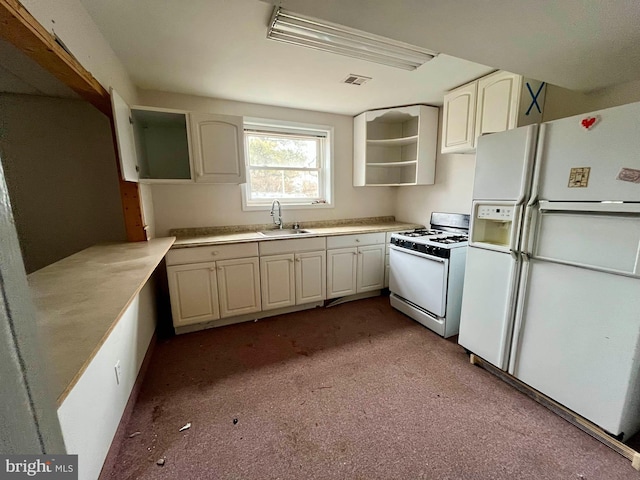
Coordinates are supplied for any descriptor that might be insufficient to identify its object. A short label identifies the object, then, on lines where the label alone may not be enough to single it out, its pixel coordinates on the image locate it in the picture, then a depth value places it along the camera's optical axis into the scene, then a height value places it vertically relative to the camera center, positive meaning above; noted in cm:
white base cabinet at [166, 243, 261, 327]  244 -82
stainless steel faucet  322 -24
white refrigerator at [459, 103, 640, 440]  130 -43
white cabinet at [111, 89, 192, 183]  182 +47
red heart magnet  138 +37
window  313 +38
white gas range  243 -77
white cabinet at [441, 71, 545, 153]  208 +73
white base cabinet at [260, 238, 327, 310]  279 -83
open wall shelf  317 +63
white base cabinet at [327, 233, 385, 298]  309 -82
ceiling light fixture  154 +99
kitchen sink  312 -43
